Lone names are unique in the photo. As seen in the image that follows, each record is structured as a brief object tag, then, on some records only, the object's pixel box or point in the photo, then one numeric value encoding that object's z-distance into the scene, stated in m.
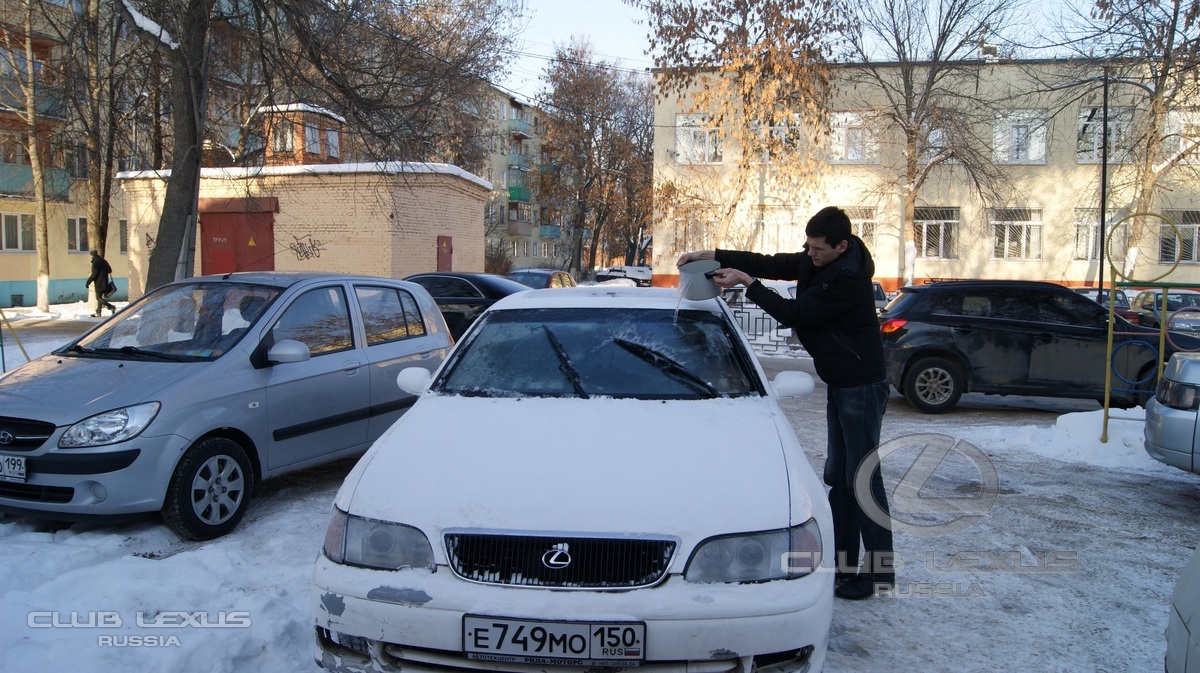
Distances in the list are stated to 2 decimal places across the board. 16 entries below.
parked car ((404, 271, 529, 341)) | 13.55
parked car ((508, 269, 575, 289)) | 18.62
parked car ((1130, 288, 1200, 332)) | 11.39
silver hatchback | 4.41
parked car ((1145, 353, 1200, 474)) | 5.26
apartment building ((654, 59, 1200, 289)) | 29.22
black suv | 9.52
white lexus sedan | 2.48
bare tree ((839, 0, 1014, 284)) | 27.80
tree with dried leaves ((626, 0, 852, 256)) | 23.39
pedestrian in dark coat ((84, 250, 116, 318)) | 20.11
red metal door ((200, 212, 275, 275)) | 20.34
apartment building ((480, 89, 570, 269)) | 51.87
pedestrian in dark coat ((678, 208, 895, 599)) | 3.86
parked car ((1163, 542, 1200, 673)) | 2.23
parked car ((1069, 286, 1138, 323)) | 11.66
